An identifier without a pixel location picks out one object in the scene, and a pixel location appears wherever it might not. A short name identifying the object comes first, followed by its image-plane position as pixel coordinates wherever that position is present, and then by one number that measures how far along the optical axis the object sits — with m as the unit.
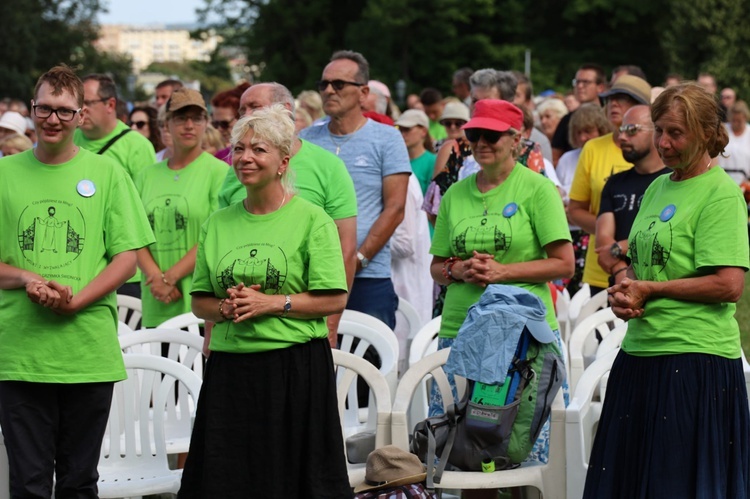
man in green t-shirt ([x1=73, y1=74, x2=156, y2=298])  11.79
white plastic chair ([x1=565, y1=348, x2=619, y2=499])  7.66
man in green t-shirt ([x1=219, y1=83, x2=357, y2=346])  8.62
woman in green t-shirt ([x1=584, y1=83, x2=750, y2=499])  6.64
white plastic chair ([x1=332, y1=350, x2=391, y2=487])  8.10
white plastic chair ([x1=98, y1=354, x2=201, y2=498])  7.82
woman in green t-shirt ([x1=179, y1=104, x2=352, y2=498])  6.94
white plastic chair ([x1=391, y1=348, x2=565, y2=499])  7.75
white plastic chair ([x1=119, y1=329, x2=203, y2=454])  8.79
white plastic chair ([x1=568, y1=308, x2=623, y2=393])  9.42
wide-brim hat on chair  7.61
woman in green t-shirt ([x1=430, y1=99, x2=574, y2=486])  8.44
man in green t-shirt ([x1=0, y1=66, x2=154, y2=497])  7.40
